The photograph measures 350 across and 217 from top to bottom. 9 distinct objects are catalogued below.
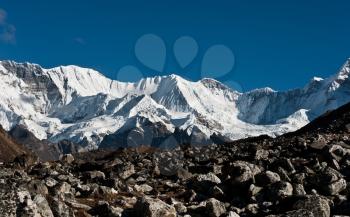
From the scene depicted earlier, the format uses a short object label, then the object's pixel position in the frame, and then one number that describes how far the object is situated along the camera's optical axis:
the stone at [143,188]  37.75
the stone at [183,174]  43.34
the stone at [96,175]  40.64
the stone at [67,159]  66.75
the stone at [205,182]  36.56
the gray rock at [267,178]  34.28
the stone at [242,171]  35.48
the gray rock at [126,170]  43.28
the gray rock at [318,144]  47.97
